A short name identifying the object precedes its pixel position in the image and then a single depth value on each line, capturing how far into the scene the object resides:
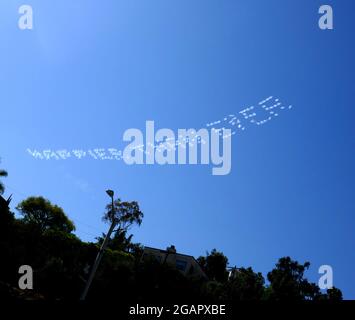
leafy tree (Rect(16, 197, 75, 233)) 69.38
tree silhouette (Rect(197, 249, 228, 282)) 69.81
